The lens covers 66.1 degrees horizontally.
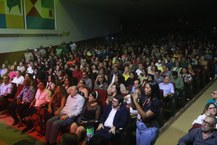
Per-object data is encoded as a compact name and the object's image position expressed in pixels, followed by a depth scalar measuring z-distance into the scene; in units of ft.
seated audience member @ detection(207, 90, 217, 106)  7.86
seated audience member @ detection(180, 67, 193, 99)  12.34
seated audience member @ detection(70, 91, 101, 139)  7.88
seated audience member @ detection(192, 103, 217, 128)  6.53
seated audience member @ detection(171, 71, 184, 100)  12.19
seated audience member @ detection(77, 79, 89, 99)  10.41
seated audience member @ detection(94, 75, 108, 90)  12.24
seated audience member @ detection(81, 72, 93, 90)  13.10
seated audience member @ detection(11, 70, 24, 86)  14.30
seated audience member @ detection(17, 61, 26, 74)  18.12
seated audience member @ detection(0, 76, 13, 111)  12.16
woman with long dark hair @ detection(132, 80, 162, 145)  6.50
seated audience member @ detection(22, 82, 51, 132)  9.80
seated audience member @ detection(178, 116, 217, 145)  5.59
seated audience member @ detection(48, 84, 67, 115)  9.51
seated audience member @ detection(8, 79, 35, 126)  10.48
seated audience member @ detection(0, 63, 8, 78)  17.31
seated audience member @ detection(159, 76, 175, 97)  11.16
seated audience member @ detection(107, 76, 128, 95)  10.76
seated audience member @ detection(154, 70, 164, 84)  12.76
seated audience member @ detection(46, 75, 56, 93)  11.06
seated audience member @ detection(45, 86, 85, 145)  8.35
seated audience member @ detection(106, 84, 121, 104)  8.99
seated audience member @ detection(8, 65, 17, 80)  16.07
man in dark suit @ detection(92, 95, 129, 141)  7.11
